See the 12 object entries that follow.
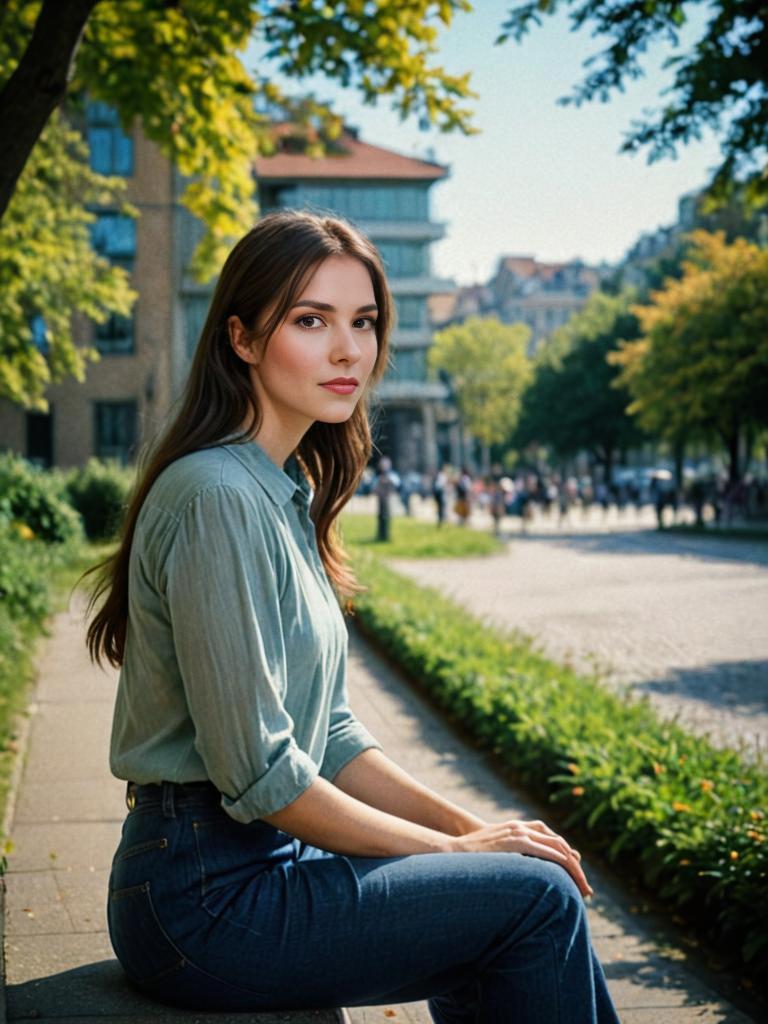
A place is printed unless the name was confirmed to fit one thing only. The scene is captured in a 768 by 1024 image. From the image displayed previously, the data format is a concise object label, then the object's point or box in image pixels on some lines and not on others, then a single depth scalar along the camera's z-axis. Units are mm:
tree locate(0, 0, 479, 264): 7117
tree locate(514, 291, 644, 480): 62184
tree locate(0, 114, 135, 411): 11852
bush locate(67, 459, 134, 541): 21656
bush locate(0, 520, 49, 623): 9083
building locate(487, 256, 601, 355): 133875
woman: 1923
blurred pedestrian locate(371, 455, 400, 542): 26638
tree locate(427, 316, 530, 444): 77875
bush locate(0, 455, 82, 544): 16359
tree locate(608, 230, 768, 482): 35125
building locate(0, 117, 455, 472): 40000
